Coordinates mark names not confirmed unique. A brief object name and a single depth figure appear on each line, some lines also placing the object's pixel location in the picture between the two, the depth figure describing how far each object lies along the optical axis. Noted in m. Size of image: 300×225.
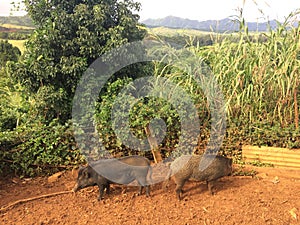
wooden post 5.03
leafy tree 5.71
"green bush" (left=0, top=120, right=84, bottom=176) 4.84
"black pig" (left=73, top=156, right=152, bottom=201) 3.87
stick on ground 3.89
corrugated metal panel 4.74
